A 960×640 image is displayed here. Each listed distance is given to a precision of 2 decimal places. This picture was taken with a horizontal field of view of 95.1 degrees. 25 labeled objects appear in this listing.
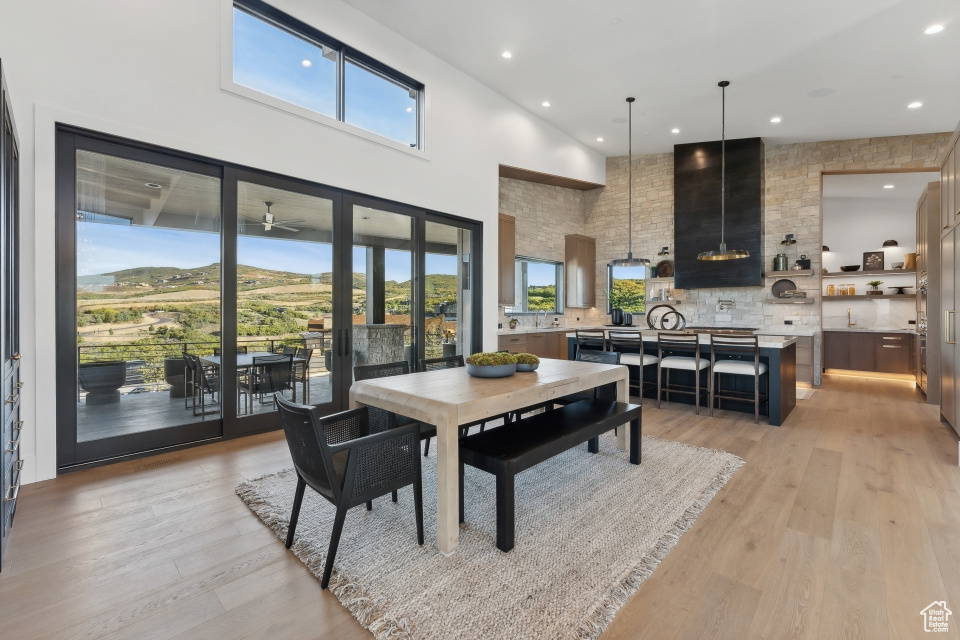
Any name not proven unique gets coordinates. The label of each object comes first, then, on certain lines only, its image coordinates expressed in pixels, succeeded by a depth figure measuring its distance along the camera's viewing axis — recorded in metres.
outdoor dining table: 3.62
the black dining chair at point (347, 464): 1.79
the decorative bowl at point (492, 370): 2.71
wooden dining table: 2.02
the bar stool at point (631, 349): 5.05
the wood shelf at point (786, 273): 6.81
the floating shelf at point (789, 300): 6.88
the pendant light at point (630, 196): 5.59
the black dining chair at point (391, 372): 2.87
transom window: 3.82
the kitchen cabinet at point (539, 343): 6.49
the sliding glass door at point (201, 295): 3.03
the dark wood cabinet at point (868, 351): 7.46
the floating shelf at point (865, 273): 7.91
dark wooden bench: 2.07
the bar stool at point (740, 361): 4.33
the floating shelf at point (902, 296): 7.77
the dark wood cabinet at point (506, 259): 6.70
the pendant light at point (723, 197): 4.93
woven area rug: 1.61
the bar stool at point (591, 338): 5.16
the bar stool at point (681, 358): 4.64
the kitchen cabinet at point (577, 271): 8.26
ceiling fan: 3.94
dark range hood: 7.03
